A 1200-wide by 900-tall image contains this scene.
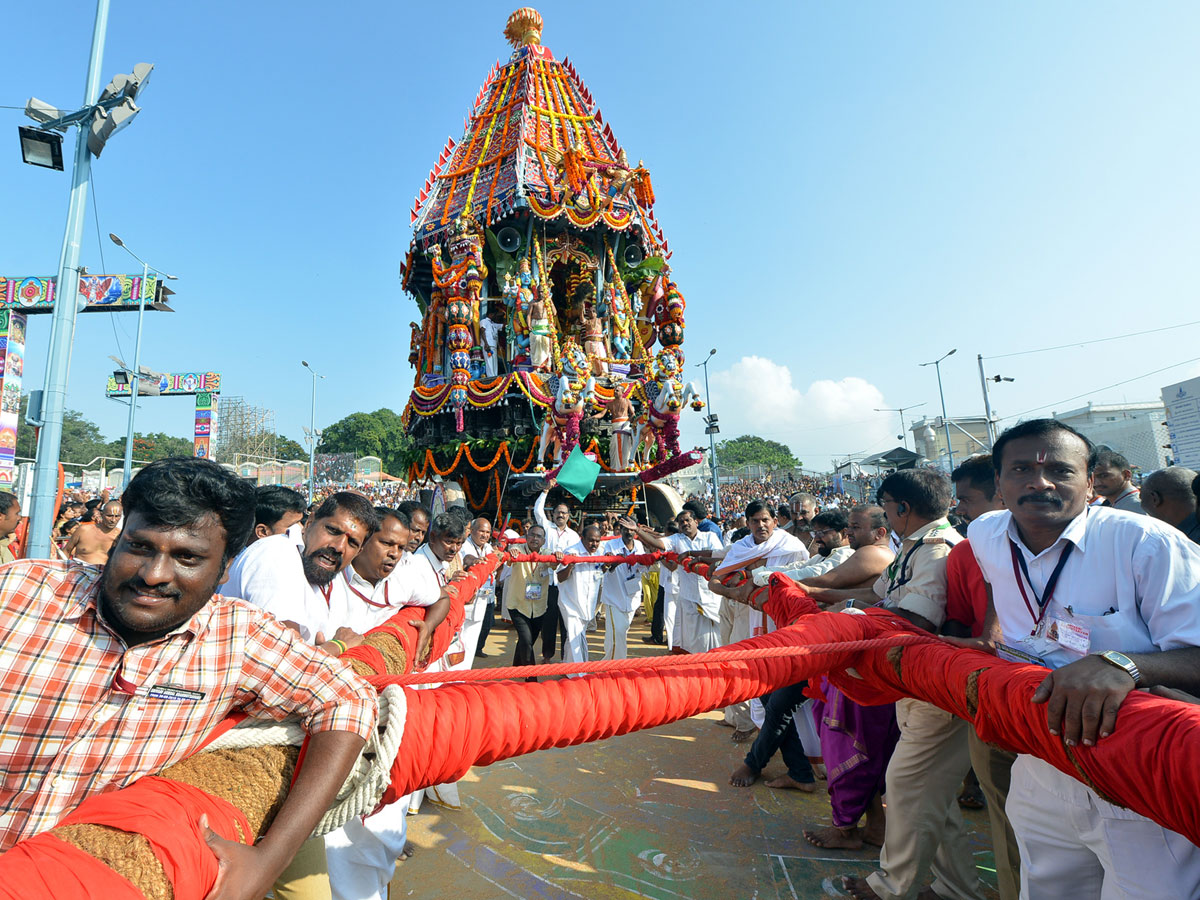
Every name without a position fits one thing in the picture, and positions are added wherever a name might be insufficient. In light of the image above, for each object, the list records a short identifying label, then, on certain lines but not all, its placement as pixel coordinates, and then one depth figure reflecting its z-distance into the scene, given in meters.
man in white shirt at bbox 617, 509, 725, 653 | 7.03
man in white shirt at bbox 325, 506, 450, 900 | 2.57
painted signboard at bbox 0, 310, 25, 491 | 12.62
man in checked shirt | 1.25
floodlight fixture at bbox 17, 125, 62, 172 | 6.94
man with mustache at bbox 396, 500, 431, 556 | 5.06
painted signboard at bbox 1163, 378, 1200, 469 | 11.90
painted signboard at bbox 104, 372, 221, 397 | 29.75
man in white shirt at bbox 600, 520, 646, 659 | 7.36
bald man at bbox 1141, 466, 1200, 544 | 4.01
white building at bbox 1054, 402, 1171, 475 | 18.31
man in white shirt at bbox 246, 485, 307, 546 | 3.77
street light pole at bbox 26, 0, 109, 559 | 6.97
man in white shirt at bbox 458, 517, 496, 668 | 5.85
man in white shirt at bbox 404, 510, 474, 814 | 4.91
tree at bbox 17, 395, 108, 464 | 51.50
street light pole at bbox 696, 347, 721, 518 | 24.45
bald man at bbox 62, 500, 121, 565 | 5.89
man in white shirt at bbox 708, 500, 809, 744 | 5.32
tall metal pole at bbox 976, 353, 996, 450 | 24.79
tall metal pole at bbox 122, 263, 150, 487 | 17.61
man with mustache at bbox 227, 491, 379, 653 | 2.52
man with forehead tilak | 1.50
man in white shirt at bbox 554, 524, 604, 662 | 7.16
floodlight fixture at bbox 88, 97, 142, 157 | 7.17
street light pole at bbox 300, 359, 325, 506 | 29.57
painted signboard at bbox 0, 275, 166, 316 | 17.02
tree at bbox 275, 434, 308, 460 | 65.75
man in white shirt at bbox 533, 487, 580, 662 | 7.86
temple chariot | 16.02
